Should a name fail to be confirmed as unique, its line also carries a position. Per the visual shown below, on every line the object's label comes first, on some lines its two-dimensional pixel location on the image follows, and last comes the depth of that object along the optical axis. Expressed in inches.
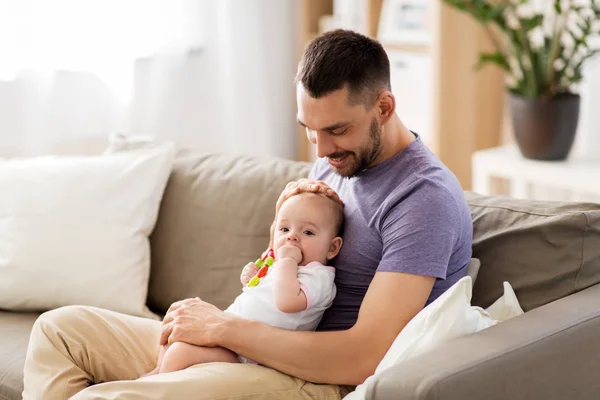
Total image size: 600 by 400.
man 88.8
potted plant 125.3
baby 92.0
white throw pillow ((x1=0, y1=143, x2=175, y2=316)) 108.4
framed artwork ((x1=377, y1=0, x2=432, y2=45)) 142.2
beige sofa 83.5
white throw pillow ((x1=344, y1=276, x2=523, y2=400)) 86.6
